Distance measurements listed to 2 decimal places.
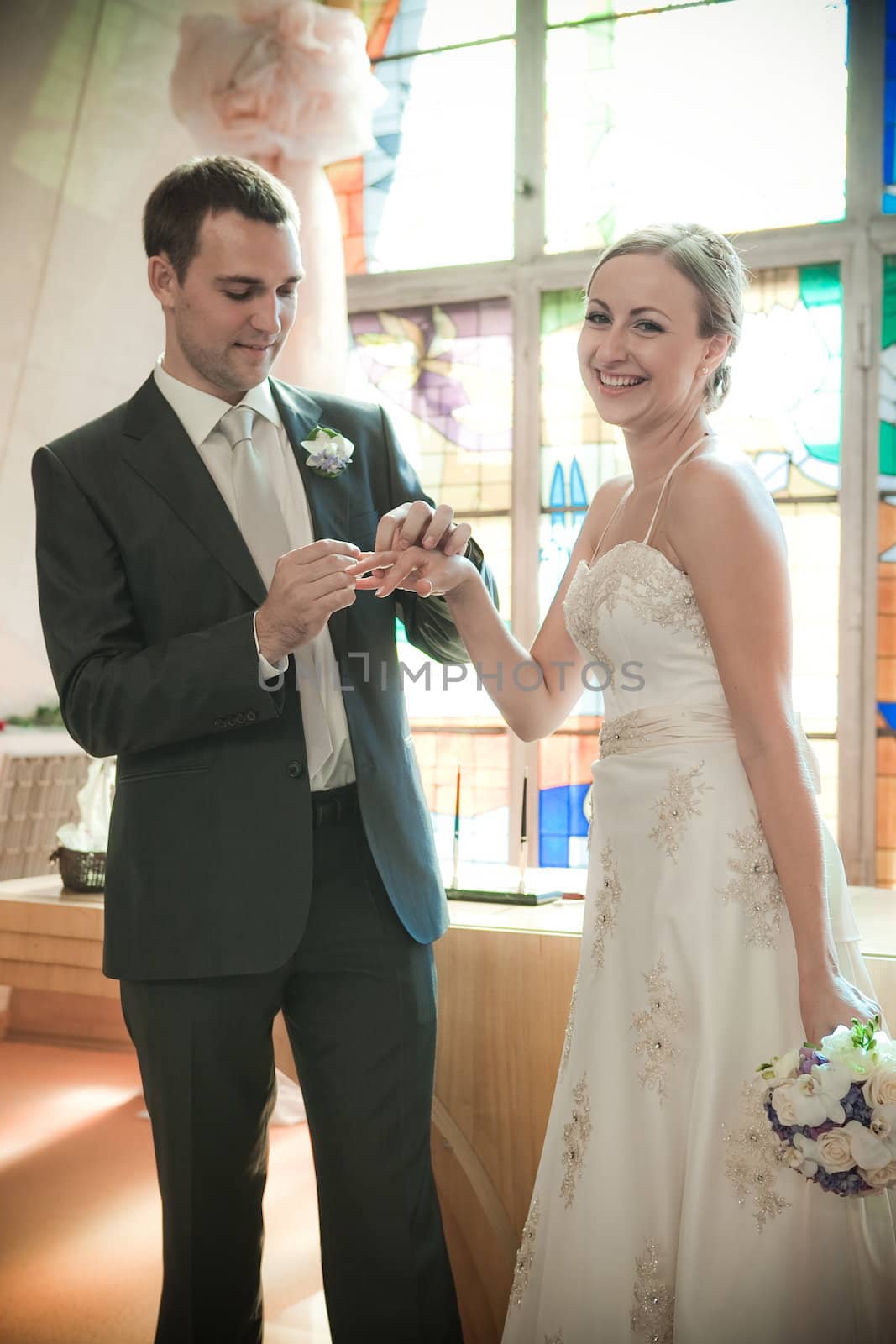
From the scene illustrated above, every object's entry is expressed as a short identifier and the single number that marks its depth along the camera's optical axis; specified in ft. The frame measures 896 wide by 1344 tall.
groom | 5.75
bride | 5.28
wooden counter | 8.00
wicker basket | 10.43
